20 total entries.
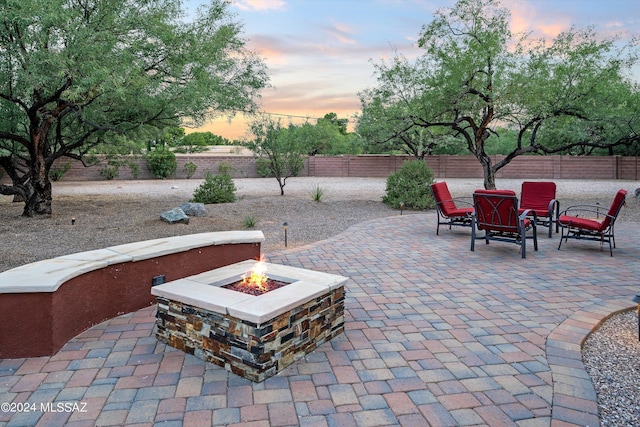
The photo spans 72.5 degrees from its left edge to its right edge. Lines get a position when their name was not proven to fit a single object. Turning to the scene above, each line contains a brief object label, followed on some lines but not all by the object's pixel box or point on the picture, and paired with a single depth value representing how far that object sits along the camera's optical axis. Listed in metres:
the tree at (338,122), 48.91
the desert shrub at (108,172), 23.59
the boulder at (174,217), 8.29
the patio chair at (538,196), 7.42
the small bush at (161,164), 25.05
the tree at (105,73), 6.55
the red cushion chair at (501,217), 5.68
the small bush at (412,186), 10.88
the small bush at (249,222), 8.40
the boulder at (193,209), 9.04
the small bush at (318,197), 12.38
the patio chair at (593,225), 5.69
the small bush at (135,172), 24.48
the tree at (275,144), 13.17
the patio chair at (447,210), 7.12
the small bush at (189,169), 25.78
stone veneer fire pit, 2.52
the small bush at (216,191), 11.76
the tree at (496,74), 10.82
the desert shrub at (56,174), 18.98
